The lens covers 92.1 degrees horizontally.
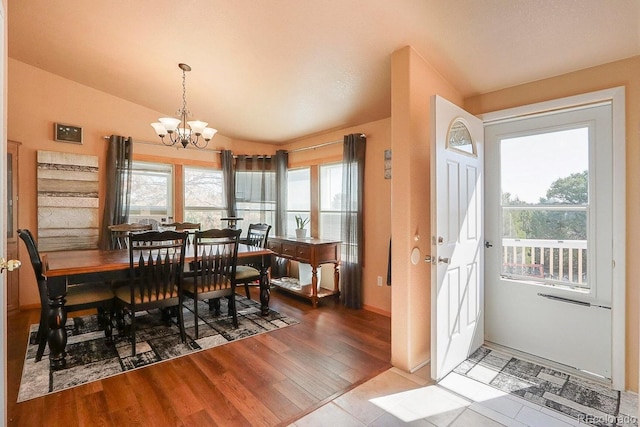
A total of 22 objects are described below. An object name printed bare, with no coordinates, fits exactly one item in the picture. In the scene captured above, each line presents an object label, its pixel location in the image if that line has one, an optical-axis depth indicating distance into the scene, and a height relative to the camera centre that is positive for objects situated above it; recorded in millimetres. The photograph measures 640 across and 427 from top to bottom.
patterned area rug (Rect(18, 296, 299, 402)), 2209 -1183
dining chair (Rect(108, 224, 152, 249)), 3559 -224
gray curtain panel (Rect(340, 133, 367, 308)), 3863 -80
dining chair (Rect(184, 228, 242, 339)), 2930 -555
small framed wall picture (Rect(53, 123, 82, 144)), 3791 +986
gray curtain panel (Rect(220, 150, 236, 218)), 4992 +541
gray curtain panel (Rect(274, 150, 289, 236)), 5051 +303
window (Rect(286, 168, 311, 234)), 4863 +289
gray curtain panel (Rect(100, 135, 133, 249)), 4020 +331
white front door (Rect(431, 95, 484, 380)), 2162 -175
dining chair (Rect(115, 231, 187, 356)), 2541 -591
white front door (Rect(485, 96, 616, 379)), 2205 -179
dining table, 2299 -498
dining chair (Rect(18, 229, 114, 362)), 2324 -728
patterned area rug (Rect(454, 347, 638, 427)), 1847 -1199
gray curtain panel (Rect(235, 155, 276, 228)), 5148 +428
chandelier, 2949 +834
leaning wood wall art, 3715 +134
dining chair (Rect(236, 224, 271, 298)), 3500 -426
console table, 3857 -559
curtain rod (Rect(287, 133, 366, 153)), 4246 +986
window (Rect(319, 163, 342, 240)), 4414 +176
